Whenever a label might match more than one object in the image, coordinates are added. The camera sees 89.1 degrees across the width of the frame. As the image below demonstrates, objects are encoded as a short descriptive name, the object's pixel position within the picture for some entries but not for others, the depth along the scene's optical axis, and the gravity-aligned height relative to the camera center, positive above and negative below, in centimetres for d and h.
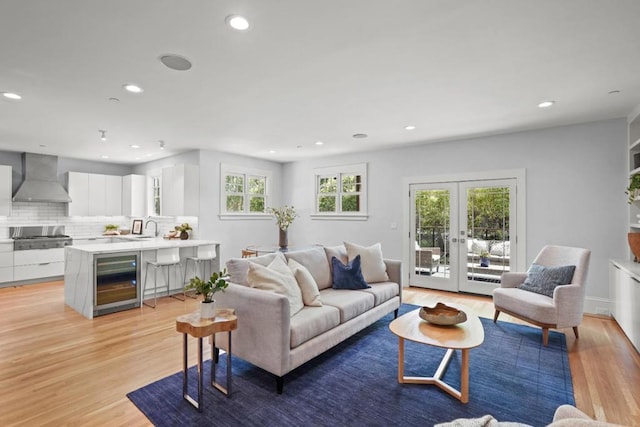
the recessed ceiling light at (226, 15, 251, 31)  210 +128
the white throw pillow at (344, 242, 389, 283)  414 -61
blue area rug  215 -133
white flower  507 -6
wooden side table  216 -77
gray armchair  332 -90
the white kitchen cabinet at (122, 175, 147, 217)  756 +45
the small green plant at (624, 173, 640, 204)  374 +37
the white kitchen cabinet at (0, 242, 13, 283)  593 -89
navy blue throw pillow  378 -71
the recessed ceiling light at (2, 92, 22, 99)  338 +125
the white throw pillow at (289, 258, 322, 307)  305 -68
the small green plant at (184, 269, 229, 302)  230 -51
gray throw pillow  358 -69
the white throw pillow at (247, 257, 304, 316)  277 -58
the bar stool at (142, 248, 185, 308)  488 -72
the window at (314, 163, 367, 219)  662 +52
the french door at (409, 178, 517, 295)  511 -29
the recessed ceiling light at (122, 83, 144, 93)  319 +127
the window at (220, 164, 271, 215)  671 +54
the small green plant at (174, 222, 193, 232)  627 -24
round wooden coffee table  231 -89
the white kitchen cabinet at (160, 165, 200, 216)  613 +47
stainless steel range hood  656 +67
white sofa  241 -89
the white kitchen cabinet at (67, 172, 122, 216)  722 +46
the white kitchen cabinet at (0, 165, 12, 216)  627 +46
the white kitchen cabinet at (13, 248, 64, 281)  612 -97
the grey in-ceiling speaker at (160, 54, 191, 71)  264 +128
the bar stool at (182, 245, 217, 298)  534 -71
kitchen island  418 -77
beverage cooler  423 -92
